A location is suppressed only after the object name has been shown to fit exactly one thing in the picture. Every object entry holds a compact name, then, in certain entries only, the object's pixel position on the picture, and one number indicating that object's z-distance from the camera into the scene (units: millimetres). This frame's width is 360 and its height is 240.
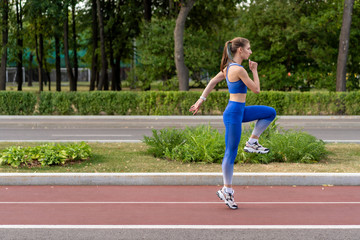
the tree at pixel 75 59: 37025
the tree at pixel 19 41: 35500
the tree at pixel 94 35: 34562
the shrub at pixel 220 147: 9367
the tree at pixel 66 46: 33938
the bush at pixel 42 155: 8859
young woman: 6348
